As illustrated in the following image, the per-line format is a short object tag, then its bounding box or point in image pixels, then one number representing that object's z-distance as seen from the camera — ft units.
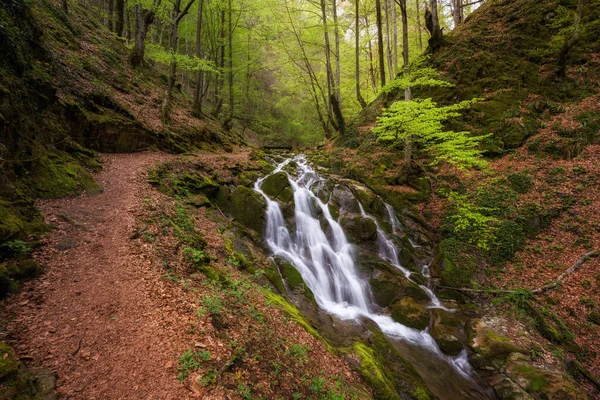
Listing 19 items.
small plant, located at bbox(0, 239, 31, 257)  12.17
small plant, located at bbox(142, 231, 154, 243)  17.73
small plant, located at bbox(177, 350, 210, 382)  9.99
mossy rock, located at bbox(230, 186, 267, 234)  32.17
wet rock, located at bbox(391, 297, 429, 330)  27.04
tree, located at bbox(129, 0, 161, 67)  45.93
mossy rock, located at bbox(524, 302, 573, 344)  22.98
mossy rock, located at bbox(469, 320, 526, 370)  22.58
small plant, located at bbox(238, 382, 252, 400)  9.99
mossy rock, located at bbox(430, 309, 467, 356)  24.57
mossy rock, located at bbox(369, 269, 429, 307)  30.07
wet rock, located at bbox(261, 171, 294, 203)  37.81
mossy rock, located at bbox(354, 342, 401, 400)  16.71
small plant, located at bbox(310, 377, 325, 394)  12.68
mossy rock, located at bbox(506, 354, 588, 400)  18.95
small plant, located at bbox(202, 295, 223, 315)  13.67
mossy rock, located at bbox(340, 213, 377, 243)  36.19
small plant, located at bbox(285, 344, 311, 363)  14.17
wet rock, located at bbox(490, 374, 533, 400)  19.72
